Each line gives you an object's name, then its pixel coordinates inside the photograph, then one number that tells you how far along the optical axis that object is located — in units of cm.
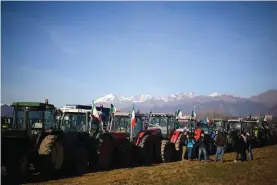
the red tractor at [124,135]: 1415
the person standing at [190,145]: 1695
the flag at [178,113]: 2029
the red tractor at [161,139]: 1534
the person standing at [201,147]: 1633
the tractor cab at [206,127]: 2298
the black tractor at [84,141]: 1174
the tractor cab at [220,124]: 2604
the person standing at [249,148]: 1709
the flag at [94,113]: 1321
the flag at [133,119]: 1520
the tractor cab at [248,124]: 2885
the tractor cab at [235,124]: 2781
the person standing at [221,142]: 1589
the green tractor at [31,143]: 913
